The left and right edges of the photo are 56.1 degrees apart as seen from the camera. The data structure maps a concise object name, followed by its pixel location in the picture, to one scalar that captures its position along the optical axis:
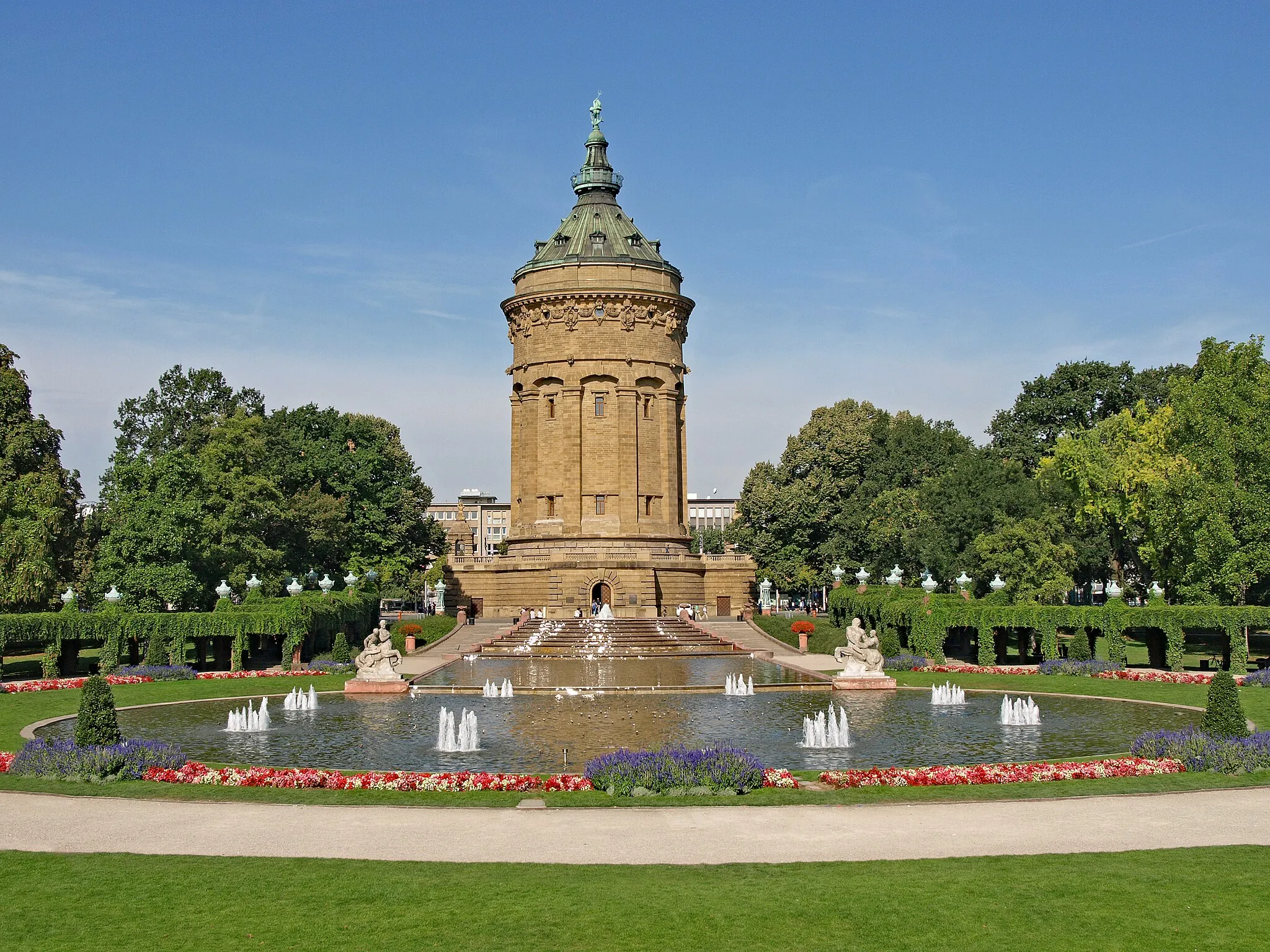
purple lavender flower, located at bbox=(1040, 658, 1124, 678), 39.78
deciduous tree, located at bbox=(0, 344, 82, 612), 47.31
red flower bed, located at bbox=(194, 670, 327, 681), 41.26
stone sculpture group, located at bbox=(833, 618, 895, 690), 35.94
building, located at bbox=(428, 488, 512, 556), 167.75
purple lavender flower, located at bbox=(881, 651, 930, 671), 43.31
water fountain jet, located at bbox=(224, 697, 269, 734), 27.50
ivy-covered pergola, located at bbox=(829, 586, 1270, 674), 38.16
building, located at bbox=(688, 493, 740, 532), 197.38
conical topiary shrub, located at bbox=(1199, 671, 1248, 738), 21.17
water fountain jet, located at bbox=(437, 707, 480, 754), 24.25
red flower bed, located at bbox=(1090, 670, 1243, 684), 36.62
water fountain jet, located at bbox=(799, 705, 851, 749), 24.48
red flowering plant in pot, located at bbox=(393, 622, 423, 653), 56.78
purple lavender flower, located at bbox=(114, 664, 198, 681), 40.19
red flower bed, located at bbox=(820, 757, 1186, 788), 19.33
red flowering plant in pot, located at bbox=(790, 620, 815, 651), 55.50
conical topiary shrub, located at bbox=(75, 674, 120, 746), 20.92
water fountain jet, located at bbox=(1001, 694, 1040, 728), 27.55
